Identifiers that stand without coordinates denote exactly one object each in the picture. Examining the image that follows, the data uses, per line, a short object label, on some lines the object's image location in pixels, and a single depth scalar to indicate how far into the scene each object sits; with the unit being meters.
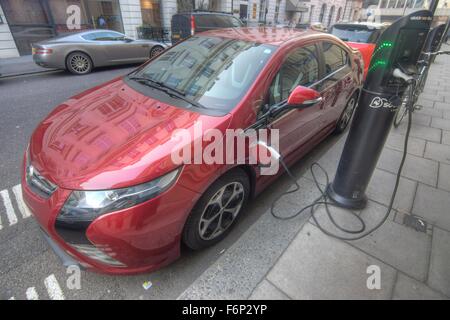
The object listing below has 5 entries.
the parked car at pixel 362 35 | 6.19
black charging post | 1.74
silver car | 7.08
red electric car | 1.50
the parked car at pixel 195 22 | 9.68
